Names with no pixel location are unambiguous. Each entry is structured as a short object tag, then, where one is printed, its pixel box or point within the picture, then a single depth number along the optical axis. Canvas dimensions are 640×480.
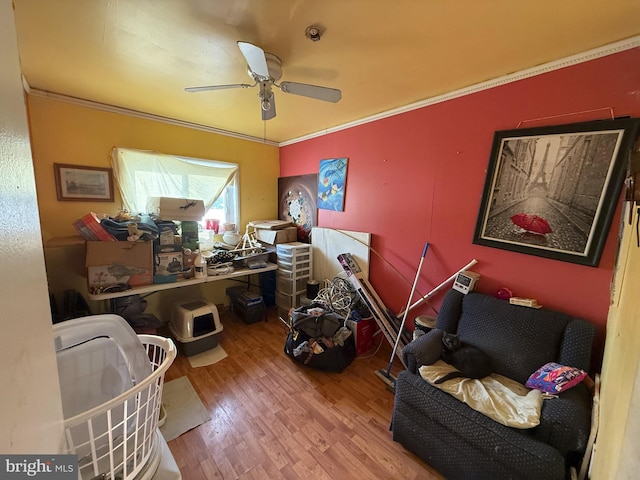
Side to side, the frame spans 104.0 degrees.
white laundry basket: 0.78
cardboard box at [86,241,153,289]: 1.93
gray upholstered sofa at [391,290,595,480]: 1.14
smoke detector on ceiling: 1.30
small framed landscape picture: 2.26
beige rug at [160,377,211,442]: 1.64
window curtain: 2.54
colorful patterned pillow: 1.31
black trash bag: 2.16
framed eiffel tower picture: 1.42
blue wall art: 2.88
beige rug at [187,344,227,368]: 2.28
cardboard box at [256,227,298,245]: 3.24
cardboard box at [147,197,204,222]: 2.32
